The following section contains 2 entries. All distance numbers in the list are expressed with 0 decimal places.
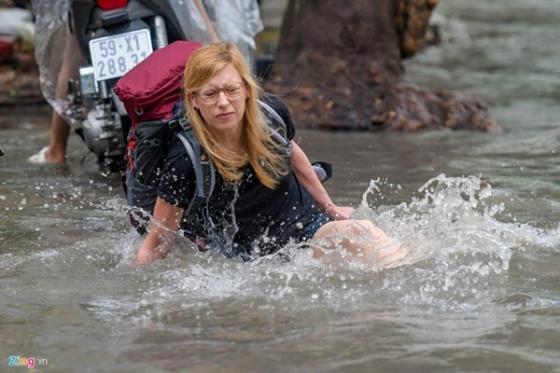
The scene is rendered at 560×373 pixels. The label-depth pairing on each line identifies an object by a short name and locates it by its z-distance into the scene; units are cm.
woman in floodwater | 1041
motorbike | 1475
